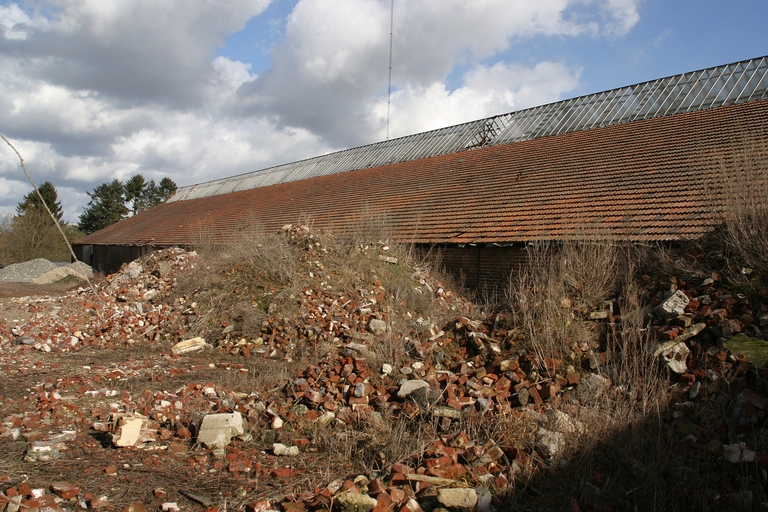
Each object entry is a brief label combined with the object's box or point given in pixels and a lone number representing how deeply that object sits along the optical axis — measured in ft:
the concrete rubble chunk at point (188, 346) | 29.58
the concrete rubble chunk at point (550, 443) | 13.82
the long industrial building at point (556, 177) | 31.94
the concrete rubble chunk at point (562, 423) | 14.62
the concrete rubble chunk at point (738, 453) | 12.78
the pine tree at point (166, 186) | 230.89
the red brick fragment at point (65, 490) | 12.42
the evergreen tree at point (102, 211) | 188.85
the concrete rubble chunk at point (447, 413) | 16.61
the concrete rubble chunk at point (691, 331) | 18.28
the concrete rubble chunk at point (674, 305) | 19.65
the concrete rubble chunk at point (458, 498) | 12.07
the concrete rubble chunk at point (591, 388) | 16.70
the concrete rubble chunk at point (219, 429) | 15.76
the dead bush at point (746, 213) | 20.52
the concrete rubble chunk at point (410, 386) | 18.48
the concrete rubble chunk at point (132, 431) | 15.62
